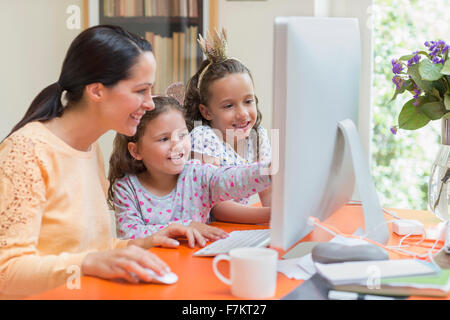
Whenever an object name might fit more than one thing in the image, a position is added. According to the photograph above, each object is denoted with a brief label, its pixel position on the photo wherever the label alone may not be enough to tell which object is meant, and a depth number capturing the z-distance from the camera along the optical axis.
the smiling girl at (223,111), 1.64
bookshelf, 2.75
